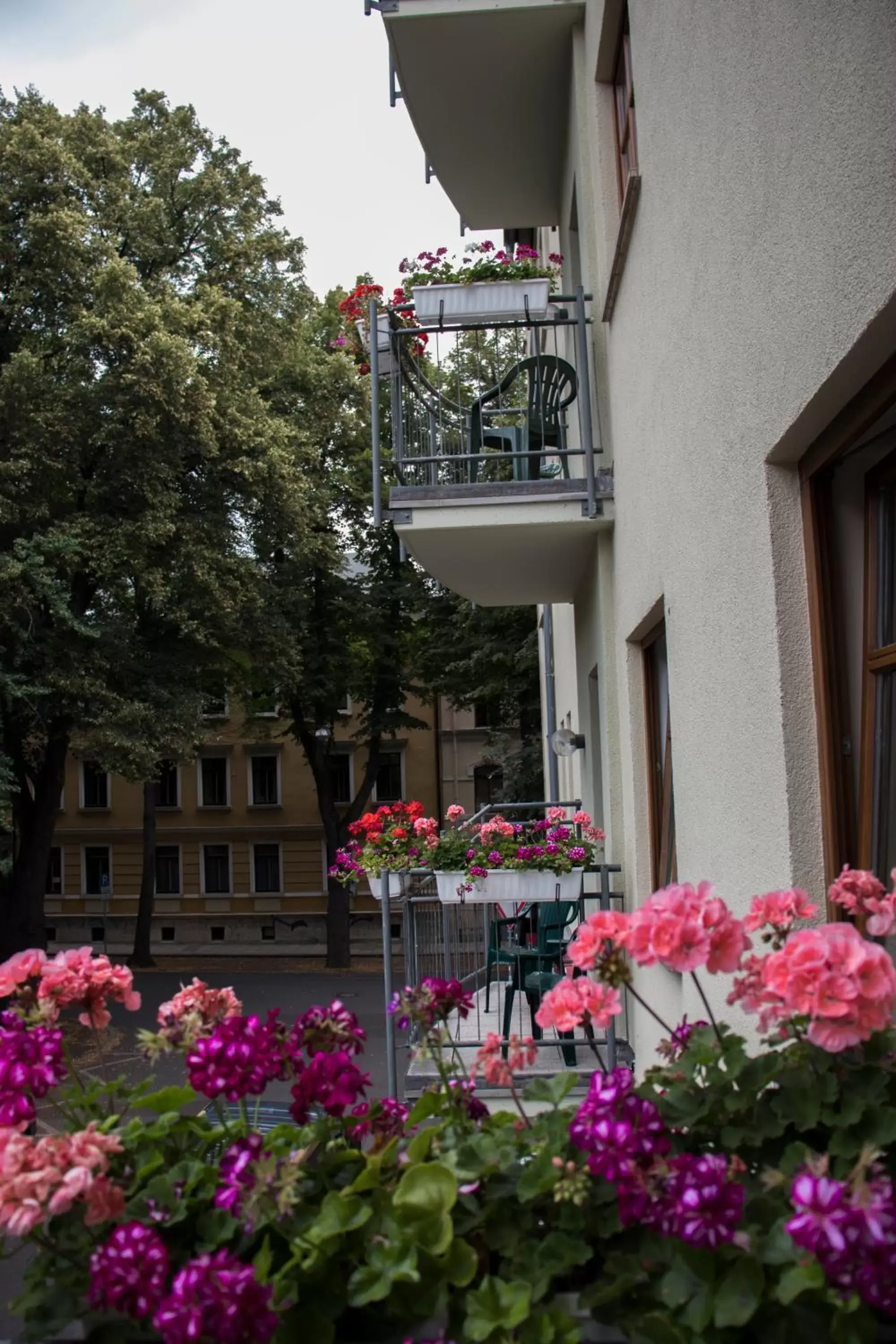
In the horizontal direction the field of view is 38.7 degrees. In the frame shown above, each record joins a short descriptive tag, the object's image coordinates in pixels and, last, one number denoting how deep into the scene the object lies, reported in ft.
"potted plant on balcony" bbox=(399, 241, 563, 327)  24.68
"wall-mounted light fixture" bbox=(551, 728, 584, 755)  33.55
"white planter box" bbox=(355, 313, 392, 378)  25.55
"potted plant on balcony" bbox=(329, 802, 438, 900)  22.29
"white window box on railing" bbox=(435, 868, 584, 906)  21.70
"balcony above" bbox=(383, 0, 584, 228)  24.98
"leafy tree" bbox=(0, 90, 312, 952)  63.62
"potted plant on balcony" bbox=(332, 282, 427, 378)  25.75
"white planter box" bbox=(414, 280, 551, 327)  24.67
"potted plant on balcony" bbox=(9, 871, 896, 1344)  5.44
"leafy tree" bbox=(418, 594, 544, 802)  86.22
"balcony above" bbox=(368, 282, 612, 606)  24.07
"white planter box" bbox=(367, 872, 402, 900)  23.11
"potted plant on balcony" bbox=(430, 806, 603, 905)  21.61
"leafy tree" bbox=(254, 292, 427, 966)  84.07
